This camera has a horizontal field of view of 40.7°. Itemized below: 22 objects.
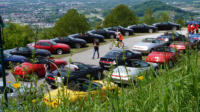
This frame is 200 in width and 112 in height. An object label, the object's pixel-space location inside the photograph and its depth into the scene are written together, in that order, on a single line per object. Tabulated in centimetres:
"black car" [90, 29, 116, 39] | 3073
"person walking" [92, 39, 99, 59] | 1943
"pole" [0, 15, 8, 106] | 639
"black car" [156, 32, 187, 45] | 2260
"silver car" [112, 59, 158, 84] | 1285
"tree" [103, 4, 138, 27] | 5672
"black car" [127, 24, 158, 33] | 3653
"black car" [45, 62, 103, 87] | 1172
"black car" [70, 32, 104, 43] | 2762
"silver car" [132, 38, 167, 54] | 1983
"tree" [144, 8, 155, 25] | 10685
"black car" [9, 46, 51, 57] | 1881
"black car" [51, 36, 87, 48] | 2470
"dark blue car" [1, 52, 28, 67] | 1639
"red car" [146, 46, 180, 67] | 1466
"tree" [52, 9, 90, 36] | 4141
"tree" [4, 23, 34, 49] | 3561
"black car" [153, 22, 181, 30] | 3934
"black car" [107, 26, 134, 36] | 3309
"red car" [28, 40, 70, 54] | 2164
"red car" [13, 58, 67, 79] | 1363
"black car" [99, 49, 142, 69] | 1530
